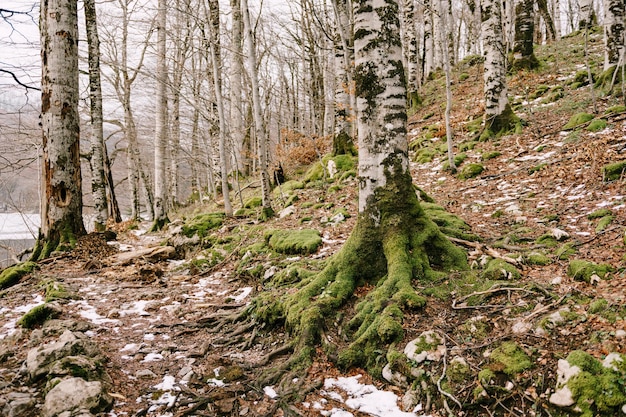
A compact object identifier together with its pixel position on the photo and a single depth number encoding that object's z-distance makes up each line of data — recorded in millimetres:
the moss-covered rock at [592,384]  2186
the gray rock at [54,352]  3164
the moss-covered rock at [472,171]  8305
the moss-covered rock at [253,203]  11039
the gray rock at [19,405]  2697
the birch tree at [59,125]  6969
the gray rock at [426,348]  3068
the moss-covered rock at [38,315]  4277
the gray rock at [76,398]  2740
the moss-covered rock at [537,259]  3954
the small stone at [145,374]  3538
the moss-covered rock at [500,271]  3768
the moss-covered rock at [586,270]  3326
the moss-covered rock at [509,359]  2656
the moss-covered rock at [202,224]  8766
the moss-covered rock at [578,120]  8014
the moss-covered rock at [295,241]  6012
